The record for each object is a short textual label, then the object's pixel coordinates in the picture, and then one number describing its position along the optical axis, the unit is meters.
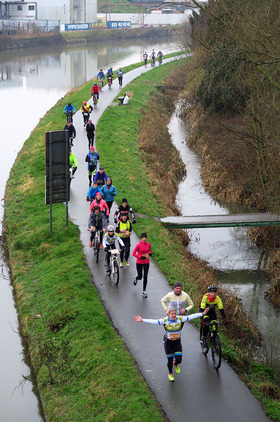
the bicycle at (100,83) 48.45
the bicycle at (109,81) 49.99
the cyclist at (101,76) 47.62
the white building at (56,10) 101.62
